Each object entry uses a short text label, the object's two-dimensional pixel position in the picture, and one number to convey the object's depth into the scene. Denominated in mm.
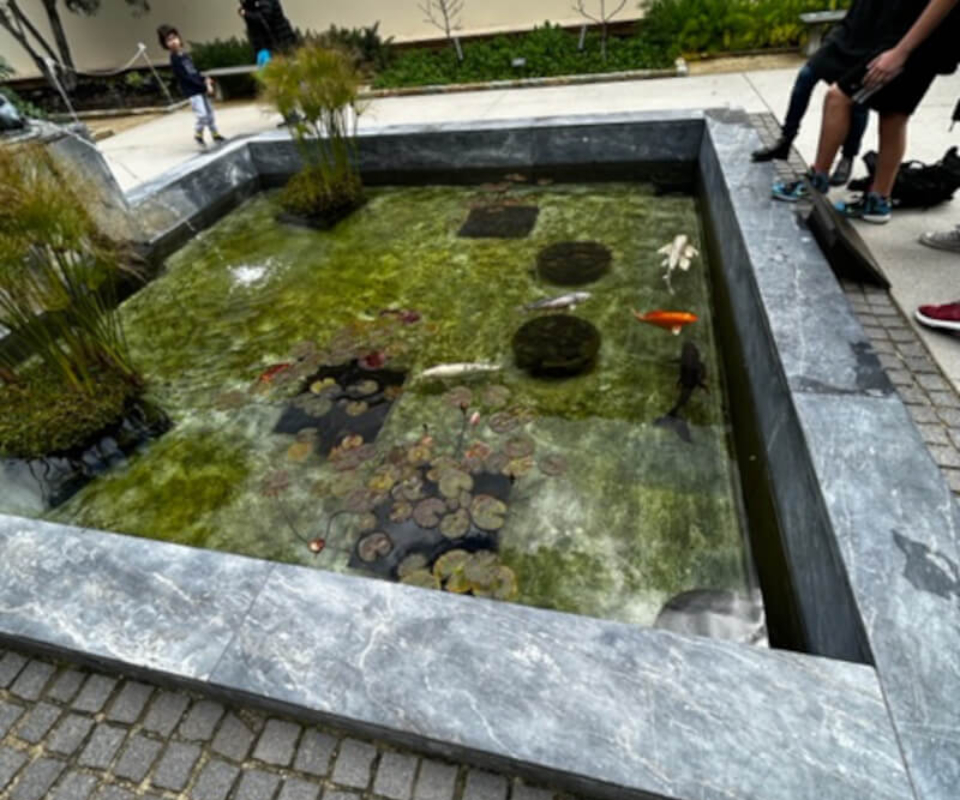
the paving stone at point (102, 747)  1589
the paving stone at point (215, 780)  1482
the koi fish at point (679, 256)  3832
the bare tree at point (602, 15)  8748
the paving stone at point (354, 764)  1461
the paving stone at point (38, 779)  1536
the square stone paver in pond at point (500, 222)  4648
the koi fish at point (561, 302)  3615
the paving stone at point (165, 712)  1630
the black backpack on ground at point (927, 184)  3305
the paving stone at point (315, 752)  1495
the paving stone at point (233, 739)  1551
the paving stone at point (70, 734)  1626
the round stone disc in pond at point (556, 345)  3203
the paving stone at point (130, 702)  1670
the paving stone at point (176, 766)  1516
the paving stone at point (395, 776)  1424
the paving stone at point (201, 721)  1599
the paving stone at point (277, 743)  1525
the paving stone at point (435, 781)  1409
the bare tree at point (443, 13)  10414
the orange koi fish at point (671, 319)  3307
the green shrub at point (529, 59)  8336
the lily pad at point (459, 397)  3051
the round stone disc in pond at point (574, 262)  3961
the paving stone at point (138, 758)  1549
